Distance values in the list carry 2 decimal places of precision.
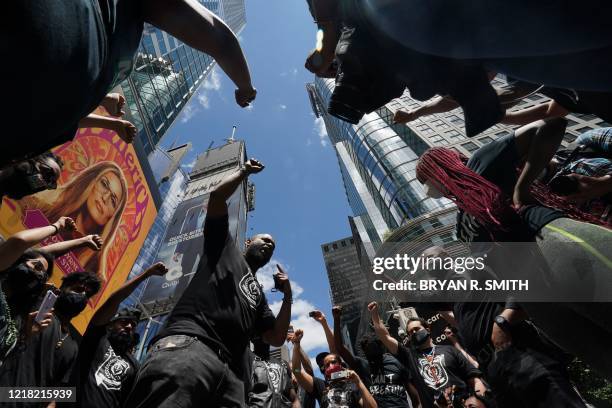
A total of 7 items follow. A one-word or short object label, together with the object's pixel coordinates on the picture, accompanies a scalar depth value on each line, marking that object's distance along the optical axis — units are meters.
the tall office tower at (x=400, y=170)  29.41
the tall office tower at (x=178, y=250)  31.69
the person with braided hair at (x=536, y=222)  1.37
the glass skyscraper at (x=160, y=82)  25.46
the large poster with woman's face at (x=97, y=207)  9.15
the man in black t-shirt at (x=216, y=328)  1.49
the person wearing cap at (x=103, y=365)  2.73
